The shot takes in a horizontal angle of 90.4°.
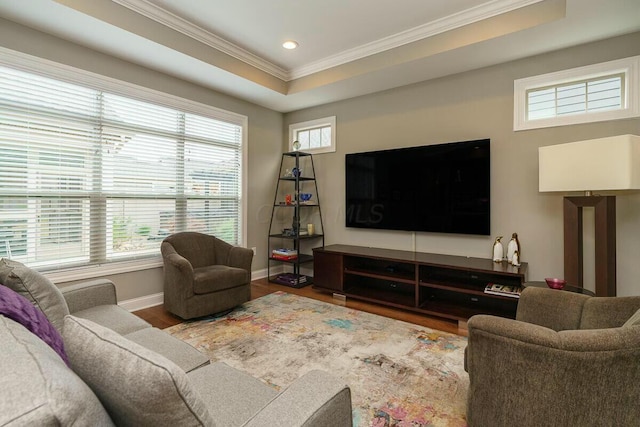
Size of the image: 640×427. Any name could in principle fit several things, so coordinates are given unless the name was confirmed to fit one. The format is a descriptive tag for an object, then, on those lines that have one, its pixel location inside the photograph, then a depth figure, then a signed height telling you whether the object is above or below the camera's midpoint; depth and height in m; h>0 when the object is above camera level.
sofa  0.53 -0.36
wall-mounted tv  3.35 +0.30
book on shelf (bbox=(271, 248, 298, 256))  4.52 -0.54
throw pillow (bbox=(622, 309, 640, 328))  1.22 -0.42
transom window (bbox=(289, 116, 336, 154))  4.61 +1.21
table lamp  2.12 +0.22
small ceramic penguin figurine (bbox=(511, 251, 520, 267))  3.05 -0.43
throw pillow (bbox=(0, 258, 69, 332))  1.45 -0.35
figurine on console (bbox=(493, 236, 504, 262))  3.20 -0.37
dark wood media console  3.03 -0.69
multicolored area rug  1.85 -1.08
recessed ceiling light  3.38 +1.83
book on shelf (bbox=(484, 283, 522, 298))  2.71 -0.67
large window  2.67 +0.42
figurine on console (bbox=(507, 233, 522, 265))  3.10 -0.32
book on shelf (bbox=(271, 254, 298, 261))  4.48 -0.61
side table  2.25 -0.55
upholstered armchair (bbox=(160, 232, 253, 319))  3.00 -0.60
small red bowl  2.31 -0.51
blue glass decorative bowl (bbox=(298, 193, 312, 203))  4.63 +0.25
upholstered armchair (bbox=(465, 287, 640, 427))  1.16 -0.63
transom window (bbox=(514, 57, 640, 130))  2.74 +1.11
